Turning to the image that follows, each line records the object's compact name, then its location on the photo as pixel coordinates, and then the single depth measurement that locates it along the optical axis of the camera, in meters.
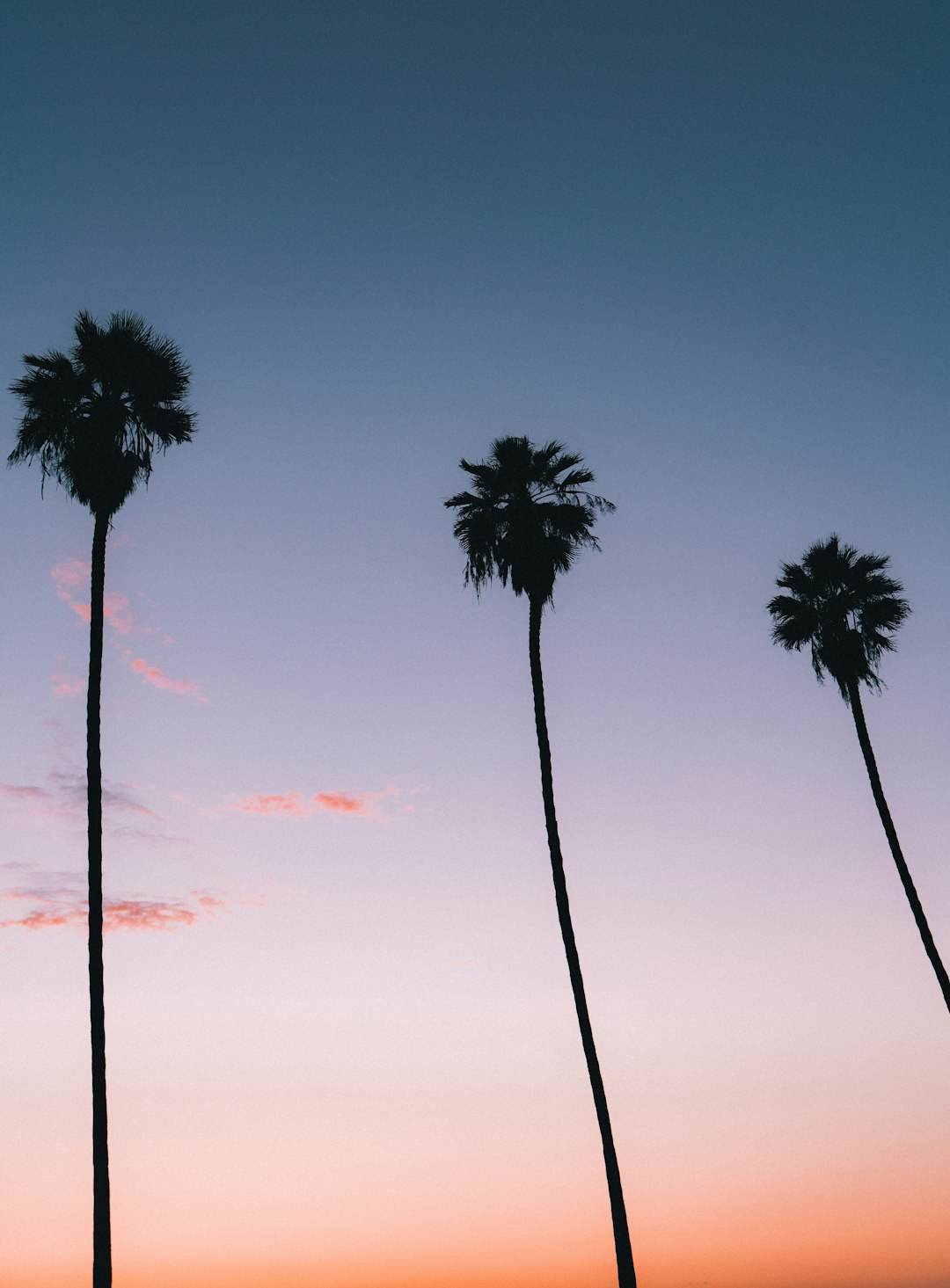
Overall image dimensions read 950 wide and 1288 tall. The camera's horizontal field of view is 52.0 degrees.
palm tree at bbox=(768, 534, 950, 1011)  31.53
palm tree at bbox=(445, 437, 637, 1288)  26.88
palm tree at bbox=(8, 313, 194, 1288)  22.55
